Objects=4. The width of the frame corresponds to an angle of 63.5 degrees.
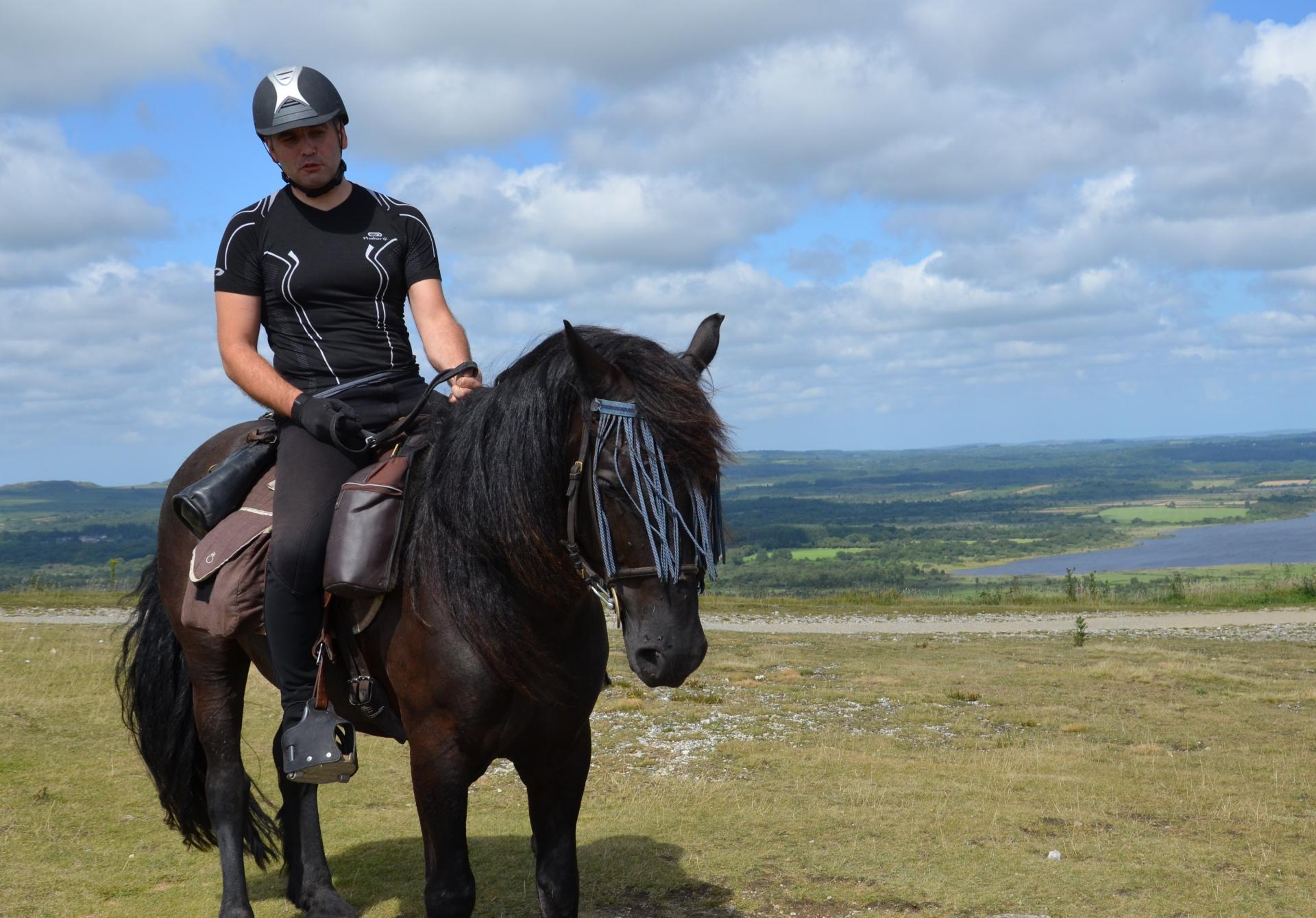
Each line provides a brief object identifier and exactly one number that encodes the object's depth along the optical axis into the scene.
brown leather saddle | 4.03
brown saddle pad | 4.54
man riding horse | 4.16
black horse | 3.32
